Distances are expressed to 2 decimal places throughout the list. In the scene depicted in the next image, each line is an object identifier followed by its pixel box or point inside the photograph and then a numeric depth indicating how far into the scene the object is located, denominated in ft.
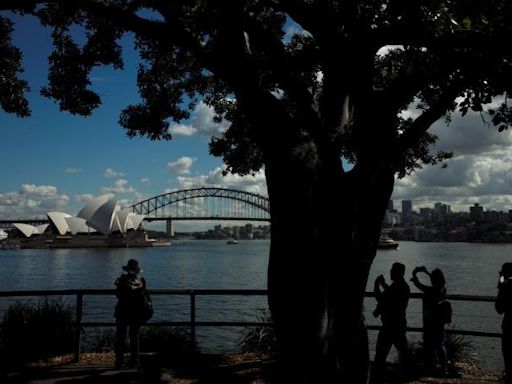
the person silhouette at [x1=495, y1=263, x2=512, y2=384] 19.26
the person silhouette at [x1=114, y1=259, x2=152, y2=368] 22.94
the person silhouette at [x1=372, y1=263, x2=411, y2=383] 20.45
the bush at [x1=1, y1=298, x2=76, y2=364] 25.34
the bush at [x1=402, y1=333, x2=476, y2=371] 25.61
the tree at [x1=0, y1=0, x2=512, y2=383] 16.38
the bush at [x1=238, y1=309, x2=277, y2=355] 28.40
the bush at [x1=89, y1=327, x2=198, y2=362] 25.89
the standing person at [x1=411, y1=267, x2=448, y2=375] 22.34
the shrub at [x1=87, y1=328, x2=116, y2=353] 29.14
